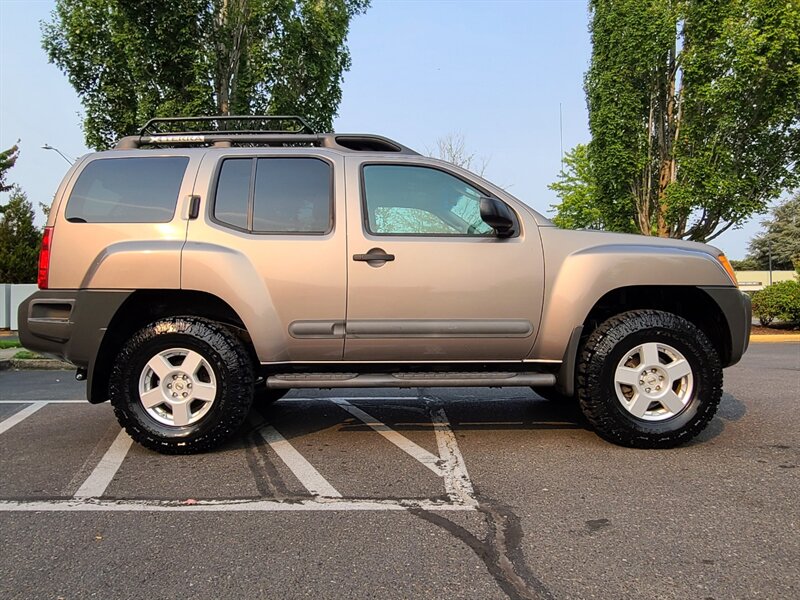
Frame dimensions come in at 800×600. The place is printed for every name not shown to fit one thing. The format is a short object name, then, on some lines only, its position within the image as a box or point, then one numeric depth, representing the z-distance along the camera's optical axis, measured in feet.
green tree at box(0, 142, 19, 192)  84.53
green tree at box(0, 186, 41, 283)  79.71
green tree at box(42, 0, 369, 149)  48.08
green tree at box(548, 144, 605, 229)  109.60
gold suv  13.03
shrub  50.86
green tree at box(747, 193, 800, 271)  204.03
